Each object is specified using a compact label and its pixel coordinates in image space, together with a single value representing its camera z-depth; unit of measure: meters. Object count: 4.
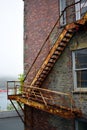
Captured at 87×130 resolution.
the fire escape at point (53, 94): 5.76
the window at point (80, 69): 6.24
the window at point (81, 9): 6.81
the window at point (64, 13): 7.26
